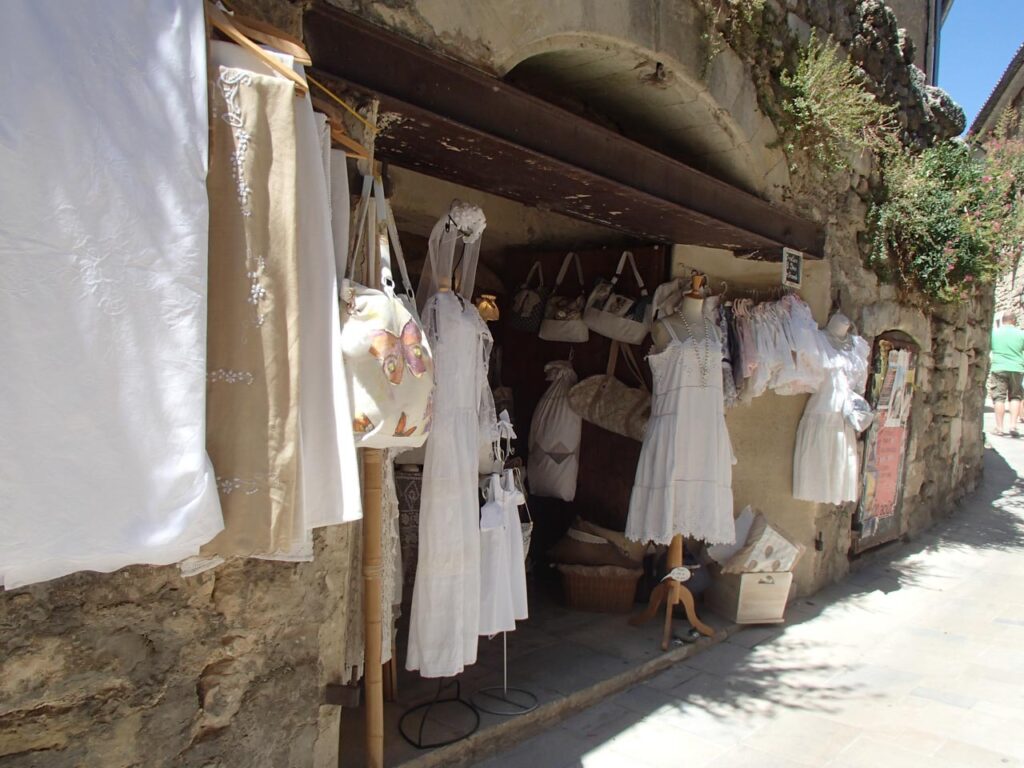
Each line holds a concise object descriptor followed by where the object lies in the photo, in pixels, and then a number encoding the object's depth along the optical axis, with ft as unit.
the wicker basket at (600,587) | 14.85
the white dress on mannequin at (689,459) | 13.14
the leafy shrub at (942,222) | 18.38
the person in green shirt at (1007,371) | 35.55
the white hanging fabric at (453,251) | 9.20
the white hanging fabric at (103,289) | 3.94
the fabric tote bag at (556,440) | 15.53
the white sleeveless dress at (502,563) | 9.64
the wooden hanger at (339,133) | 6.41
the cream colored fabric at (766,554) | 14.85
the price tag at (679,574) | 13.67
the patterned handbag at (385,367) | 6.02
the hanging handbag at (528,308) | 15.92
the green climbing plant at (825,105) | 14.21
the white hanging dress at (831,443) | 15.92
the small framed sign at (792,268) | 15.33
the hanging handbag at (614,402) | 14.64
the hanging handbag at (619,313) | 14.73
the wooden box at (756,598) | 15.01
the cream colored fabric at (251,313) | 4.91
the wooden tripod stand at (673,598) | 13.64
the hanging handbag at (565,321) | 15.39
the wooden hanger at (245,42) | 5.10
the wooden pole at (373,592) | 7.47
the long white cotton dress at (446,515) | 9.00
